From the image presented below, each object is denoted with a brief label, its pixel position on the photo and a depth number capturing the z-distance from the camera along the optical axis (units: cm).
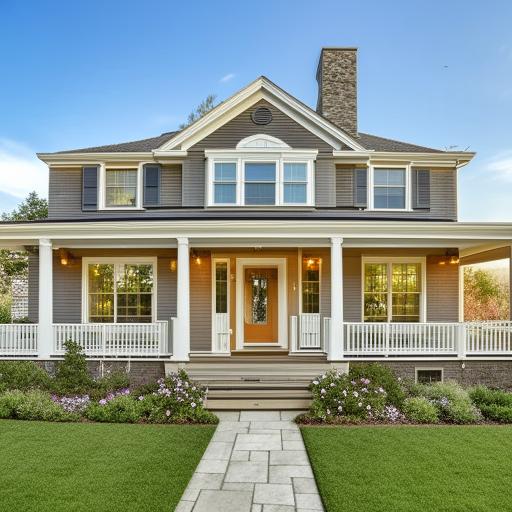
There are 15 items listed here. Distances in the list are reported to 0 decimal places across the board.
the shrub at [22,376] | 854
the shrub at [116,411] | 734
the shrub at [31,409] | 742
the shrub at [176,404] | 739
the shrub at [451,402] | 744
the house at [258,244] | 1128
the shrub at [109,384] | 842
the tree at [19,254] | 2222
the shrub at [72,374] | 861
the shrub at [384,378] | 813
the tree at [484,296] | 2172
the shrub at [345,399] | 746
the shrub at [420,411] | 740
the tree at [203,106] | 2680
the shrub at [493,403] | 746
